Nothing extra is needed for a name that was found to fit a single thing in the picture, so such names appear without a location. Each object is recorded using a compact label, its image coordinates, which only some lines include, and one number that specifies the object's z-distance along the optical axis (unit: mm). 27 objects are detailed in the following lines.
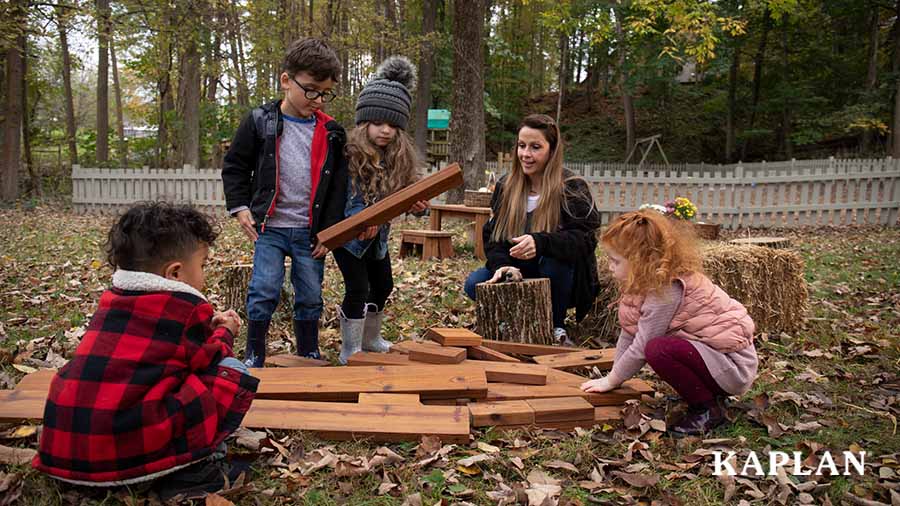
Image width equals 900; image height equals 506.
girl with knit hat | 3754
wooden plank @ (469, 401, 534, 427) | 3059
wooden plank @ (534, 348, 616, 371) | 3867
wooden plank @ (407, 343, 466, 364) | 3629
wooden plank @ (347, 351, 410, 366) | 3678
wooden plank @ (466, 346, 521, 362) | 3881
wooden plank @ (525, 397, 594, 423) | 3078
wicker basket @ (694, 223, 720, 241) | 7289
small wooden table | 8008
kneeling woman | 4387
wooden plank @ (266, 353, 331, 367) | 3840
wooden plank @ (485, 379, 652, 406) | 3320
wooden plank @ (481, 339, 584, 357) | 4105
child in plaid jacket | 2146
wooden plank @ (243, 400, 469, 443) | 2883
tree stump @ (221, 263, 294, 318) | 4883
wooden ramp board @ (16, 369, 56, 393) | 3229
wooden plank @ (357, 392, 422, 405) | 3139
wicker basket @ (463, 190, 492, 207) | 8328
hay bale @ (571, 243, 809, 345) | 4863
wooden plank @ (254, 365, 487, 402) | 3240
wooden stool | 7977
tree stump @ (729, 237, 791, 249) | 5715
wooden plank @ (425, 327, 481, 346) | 3859
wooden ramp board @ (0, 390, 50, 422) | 2922
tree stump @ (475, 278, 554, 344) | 4215
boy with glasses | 3615
